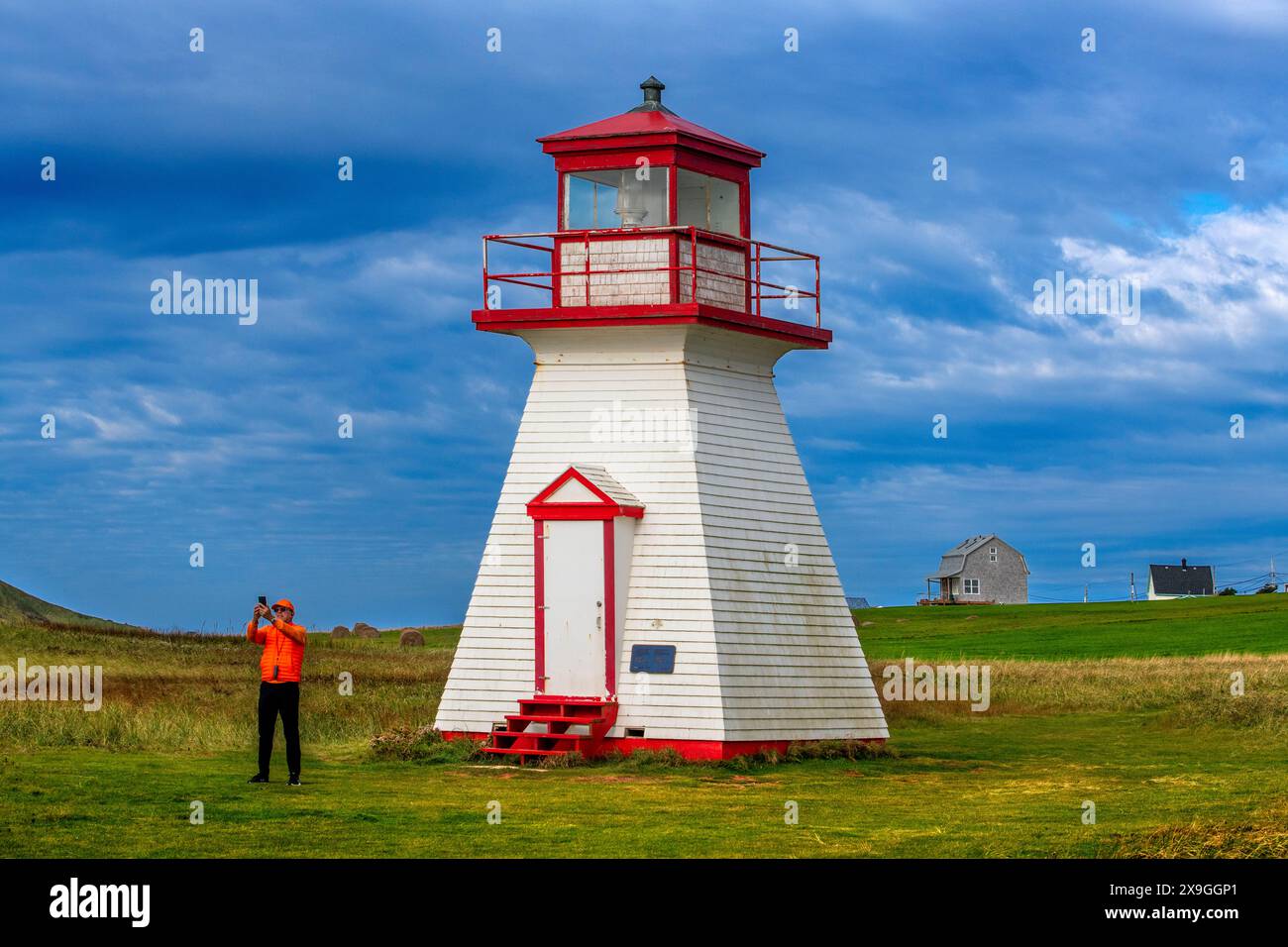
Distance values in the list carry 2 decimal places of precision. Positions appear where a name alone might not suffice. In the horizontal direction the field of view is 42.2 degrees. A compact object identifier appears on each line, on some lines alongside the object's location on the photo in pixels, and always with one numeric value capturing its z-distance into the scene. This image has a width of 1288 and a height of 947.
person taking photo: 18.69
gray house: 120.00
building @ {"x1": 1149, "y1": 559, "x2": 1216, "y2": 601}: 126.94
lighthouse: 23.53
